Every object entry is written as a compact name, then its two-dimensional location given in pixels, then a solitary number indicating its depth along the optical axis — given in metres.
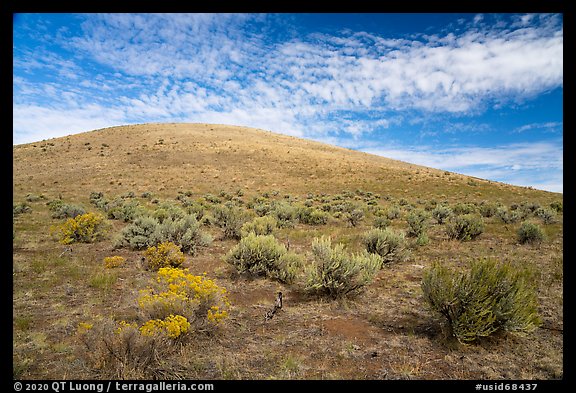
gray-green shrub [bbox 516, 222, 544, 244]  11.38
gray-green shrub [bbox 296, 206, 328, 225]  18.05
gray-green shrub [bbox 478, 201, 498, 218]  19.92
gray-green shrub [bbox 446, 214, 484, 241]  12.70
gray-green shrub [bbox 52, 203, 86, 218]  17.80
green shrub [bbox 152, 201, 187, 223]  15.09
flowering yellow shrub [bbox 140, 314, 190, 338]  4.23
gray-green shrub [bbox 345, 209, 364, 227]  18.47
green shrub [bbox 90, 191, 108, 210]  22.40
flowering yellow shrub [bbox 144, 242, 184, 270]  8.77
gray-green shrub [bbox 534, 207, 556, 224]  16.28
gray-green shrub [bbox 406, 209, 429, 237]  13.53
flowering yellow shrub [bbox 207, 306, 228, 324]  5.00
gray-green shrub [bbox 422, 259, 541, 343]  4.67
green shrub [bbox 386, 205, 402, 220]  20.39
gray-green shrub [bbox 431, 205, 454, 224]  17.84
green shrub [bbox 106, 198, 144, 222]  17.38
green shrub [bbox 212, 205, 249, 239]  13.48
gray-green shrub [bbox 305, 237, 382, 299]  6.73
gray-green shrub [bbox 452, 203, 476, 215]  20.95
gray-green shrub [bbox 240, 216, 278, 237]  12.64
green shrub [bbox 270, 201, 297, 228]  16.55
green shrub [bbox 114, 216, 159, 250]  11.14
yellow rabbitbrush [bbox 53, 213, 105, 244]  11.96
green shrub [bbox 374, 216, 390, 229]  15.44
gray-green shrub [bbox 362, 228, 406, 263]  9.71
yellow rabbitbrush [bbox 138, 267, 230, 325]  4.91
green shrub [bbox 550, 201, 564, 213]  20.24
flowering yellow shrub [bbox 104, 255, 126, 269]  8.84
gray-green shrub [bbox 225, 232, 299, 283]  8.27
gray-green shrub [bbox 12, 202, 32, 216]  18.64
